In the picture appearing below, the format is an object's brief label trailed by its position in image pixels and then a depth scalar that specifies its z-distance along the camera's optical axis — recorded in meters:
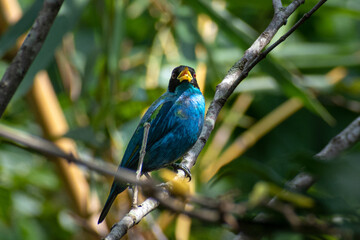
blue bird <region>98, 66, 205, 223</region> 6.60
